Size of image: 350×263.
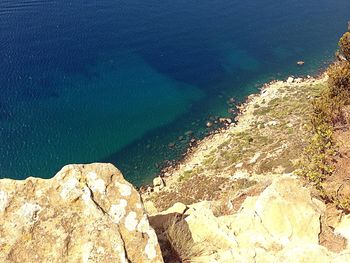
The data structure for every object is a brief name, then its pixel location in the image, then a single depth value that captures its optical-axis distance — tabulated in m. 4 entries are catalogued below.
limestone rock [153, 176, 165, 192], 47.16
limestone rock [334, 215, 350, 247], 16.83
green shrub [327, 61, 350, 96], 29.19
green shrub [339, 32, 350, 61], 31.03
